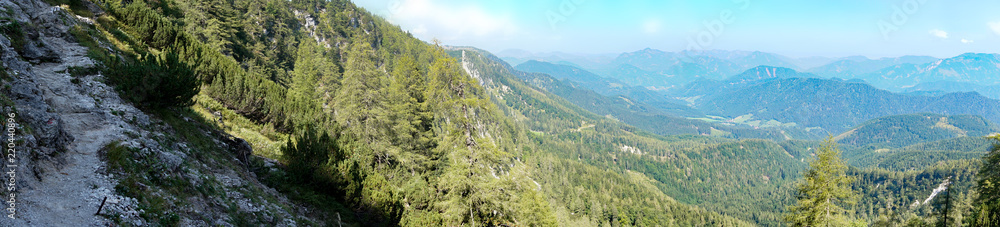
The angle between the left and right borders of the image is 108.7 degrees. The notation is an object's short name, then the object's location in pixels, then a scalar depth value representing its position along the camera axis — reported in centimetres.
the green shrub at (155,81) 1505
